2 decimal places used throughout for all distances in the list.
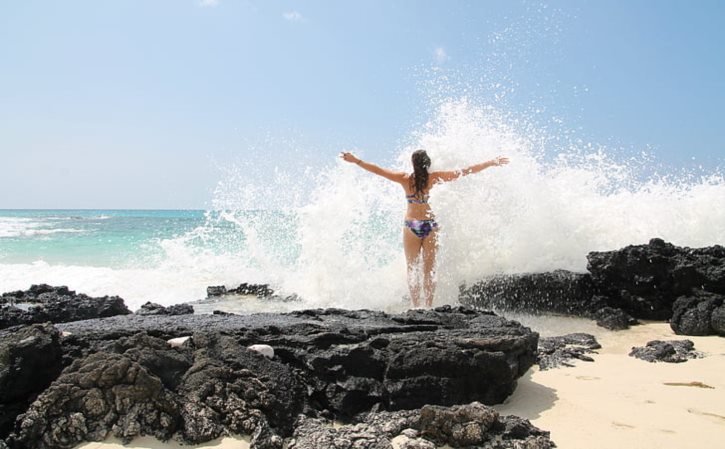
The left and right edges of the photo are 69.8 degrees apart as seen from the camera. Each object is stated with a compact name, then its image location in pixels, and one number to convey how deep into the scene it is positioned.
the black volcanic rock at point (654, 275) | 6.18
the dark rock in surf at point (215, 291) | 8.73
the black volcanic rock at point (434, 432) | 2.53
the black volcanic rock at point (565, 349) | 4.11
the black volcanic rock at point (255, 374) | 2.61
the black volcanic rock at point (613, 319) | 5.78
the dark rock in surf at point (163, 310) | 4.80
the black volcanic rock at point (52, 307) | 4.87
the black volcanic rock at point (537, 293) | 6.59
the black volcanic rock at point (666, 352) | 4.20
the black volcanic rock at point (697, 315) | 5.20
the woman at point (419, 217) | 6.46
